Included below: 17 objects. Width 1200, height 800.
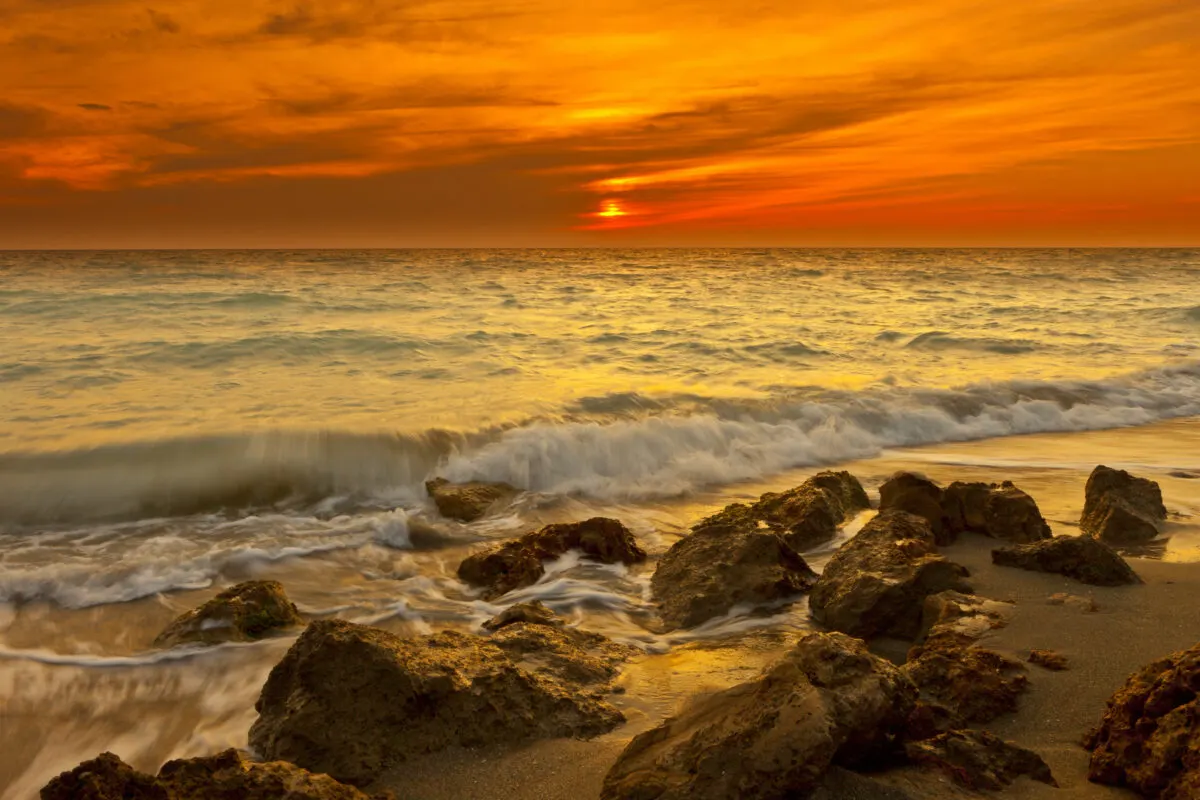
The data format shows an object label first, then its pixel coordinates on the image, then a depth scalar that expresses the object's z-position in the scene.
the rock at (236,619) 4.86
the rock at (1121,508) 5.79
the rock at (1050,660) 3.63
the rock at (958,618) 3.98
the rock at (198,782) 2.51
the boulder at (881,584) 4.46
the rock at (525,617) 4.75
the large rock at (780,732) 2.48
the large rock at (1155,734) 2.48
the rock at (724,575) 5.03
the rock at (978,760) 2.69
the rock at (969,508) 5.65
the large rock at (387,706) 3.24
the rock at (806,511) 6.15
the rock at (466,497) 7.61
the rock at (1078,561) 4.56
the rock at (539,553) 5.77
